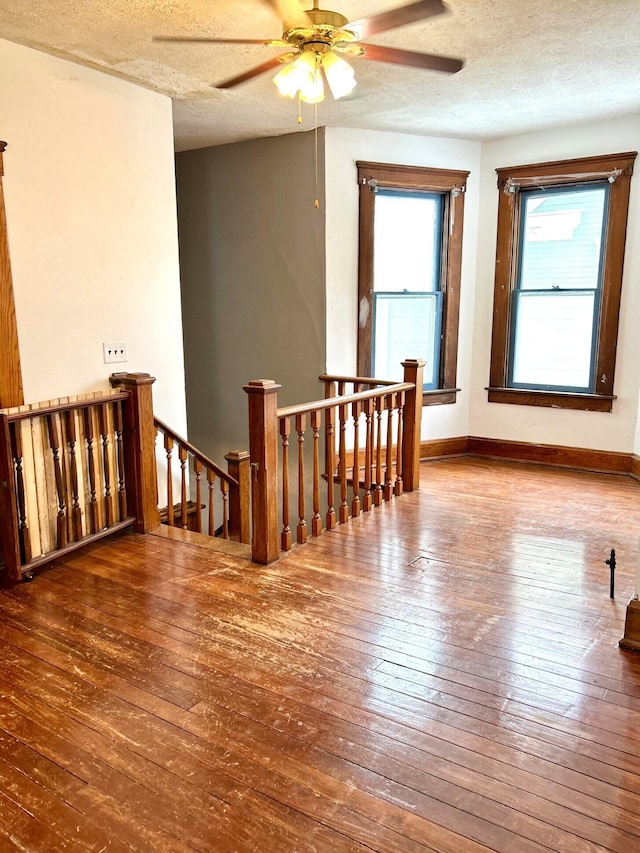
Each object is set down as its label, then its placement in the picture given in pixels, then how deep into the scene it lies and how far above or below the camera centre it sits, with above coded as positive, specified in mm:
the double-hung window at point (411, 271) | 5262 +354
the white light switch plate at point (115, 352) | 3850 -248
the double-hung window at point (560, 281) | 4992 +263
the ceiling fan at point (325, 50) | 2503 +1105
